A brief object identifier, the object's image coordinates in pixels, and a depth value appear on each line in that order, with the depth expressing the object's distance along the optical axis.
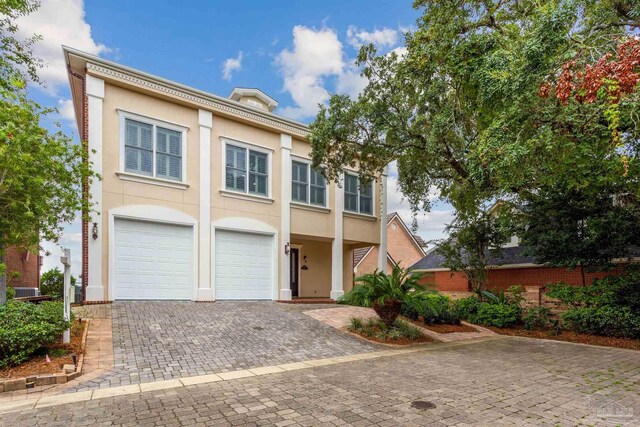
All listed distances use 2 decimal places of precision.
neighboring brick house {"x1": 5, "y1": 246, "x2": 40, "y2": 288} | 14.49
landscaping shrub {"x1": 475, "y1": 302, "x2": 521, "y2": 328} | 12.08
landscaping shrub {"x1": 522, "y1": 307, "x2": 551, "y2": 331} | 11.78
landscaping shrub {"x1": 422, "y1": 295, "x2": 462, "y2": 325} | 10.57
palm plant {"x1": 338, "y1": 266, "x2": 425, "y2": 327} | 9.21
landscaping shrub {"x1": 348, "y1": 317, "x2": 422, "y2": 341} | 9.15
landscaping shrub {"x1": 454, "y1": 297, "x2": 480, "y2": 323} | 12.83
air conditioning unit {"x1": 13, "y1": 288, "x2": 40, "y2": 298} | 13.80
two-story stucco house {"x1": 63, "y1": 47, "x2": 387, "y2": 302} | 11.02
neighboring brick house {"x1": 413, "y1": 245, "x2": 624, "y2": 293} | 13.90
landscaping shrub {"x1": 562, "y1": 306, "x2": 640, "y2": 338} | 9.83
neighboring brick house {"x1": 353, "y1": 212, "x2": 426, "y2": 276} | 26.18
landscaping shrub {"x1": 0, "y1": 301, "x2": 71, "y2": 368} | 5.68
